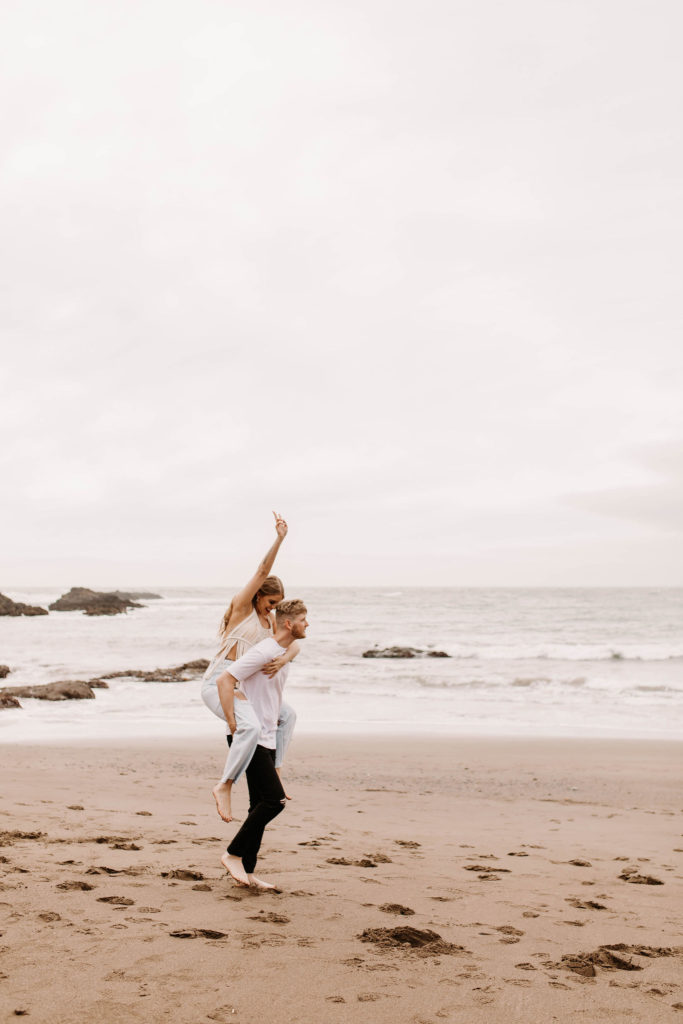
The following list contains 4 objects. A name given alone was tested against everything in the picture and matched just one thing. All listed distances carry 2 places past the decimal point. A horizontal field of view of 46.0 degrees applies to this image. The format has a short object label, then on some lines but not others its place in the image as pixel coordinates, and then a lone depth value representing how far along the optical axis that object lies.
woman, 4.94
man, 4.91
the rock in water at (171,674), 21.39
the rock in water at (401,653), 30.02
